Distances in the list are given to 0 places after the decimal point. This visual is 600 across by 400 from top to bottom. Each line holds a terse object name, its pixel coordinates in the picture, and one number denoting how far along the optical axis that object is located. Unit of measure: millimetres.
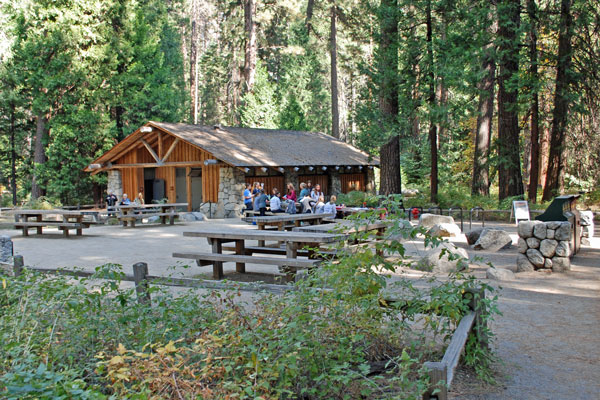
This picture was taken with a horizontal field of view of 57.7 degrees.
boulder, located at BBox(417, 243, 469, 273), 9610
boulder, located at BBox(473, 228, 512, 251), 12266
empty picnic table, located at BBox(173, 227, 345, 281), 7949
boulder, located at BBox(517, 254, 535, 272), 9633
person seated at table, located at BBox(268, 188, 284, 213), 17203
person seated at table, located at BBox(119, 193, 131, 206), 23484
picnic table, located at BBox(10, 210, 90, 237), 16953
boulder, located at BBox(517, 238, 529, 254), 9750
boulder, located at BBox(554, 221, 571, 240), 9320
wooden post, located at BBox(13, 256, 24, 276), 7027
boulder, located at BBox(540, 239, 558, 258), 9578
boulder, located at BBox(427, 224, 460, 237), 14352
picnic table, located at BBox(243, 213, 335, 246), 11031
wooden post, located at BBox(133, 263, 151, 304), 6227
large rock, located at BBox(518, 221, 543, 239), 9571
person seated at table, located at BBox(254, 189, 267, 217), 17848
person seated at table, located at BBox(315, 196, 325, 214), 15539
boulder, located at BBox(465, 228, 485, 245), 12922
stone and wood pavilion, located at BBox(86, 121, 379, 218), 25094
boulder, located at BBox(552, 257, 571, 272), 9562
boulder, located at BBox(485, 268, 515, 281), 9020
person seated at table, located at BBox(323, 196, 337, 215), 14758
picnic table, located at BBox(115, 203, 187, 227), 19984
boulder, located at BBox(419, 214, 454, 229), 16031
